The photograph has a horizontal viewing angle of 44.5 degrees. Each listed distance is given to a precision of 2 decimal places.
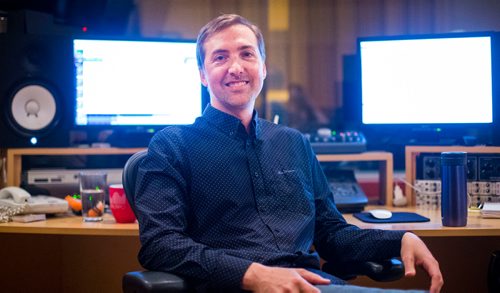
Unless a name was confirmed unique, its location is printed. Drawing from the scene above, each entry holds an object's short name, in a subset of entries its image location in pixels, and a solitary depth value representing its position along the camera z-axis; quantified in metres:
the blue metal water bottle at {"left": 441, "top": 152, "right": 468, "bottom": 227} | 1.90
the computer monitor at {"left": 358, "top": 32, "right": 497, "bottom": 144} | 2.34
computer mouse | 2.01
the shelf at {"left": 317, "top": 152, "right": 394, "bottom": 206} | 2.34
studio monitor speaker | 2.29
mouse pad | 1.99
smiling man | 1.50
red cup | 1.96
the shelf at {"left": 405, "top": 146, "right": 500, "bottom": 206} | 2.28
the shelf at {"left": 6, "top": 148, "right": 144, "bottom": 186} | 2.28
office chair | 1.30
